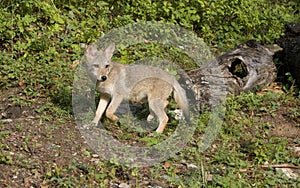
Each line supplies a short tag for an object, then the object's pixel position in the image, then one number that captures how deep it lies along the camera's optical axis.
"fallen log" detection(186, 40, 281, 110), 16.73
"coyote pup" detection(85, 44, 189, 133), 14.50
